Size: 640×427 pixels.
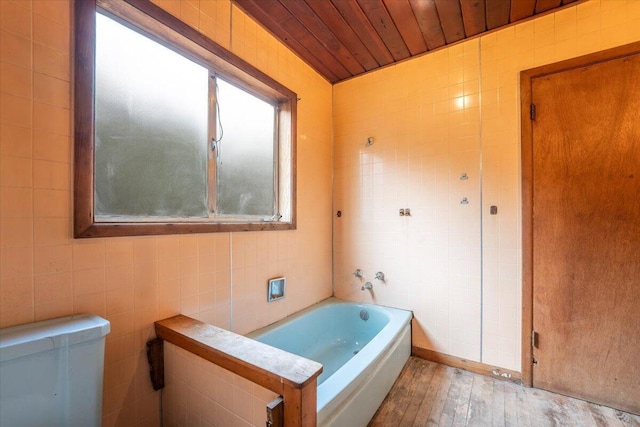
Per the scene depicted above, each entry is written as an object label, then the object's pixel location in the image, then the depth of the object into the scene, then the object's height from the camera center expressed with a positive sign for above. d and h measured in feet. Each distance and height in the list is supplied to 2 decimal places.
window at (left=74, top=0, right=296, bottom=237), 3.55 +1.52
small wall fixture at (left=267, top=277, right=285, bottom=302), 6.17 -1.78
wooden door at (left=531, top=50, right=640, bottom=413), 4.99 -0.37
